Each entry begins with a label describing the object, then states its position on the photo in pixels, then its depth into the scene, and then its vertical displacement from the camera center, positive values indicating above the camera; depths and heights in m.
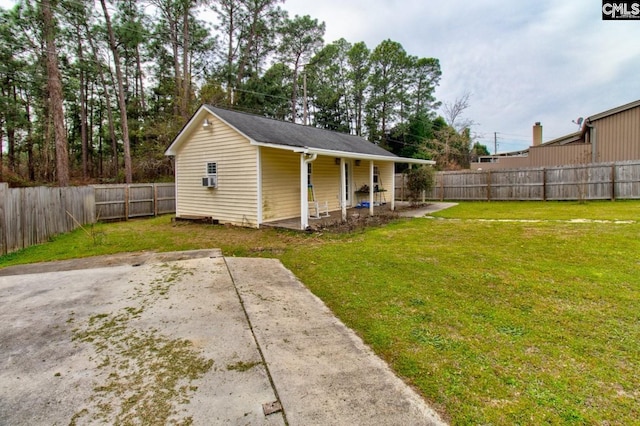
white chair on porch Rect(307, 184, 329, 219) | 10.31 -0.17
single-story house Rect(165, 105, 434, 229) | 9.48 +1.15
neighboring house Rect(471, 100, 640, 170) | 14.73 +2.66
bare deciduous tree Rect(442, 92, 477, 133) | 30.80 +8.43
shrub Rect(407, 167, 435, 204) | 13.93 +0.86
